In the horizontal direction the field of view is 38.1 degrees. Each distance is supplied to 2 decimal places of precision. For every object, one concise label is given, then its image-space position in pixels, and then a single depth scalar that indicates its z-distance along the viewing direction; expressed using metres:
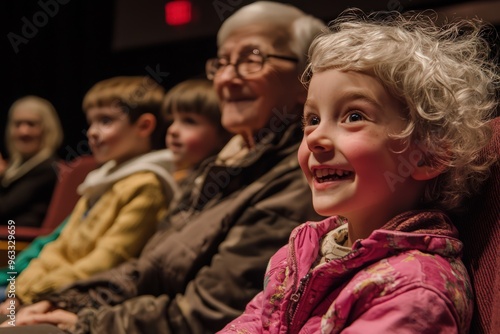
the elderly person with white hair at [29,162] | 3.38
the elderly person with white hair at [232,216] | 1.62
